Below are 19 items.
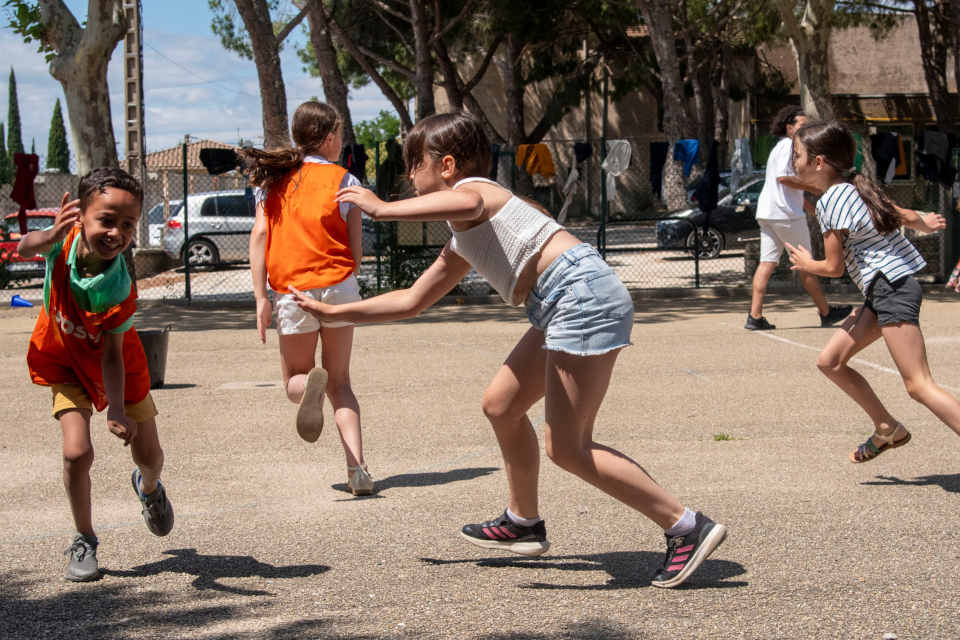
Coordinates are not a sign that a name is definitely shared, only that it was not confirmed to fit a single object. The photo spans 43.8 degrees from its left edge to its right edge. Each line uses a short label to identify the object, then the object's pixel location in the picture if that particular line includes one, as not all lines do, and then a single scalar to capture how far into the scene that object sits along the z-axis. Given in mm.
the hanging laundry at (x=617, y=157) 17031
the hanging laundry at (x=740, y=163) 22891
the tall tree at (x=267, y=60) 19234
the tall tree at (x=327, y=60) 25864
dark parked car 21578
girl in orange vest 5410
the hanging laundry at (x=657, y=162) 17859
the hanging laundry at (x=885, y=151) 16453
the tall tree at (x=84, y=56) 15320
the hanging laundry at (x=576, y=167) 17562
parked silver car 23547
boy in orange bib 4270
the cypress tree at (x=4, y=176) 27450
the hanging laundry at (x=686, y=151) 18297
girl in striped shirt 5406
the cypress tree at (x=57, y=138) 93500
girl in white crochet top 4035
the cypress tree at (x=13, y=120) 89938
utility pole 24297
